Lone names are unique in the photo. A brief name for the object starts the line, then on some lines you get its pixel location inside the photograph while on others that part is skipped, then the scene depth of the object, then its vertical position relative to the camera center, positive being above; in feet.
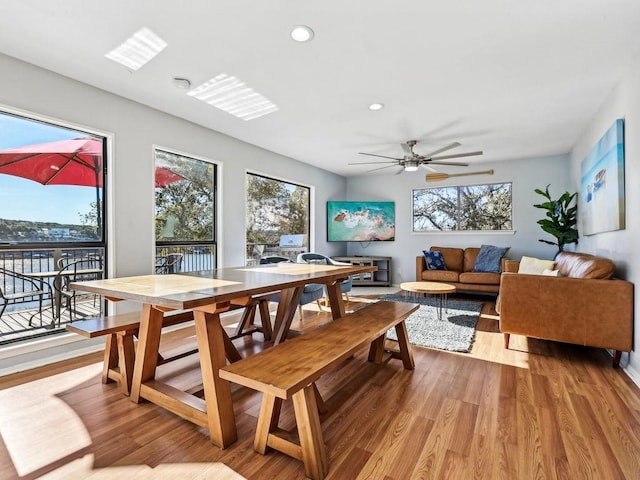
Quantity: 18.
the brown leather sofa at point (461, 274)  17.11 -1.99
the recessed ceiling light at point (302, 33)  7.06 +4.60
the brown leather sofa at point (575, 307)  8.29 -1.91
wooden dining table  5.31 -1.44
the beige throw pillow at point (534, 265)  14.01 -1.25
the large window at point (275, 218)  16.43 +1.18
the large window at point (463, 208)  19.62 +1.91
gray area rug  10.44 -3.36
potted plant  14.76 +0.76
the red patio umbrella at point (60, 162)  8.74 +2.25
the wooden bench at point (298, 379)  4.54 -1.97
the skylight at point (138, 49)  7.38 +4.63
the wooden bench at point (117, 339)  6.90 -2.29
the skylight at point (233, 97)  9.62 +4.65
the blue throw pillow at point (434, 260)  19.15 -1.31
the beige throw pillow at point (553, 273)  11.30 -1.27
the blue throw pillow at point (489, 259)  17.92 -1.20
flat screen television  22.26 +1.13
